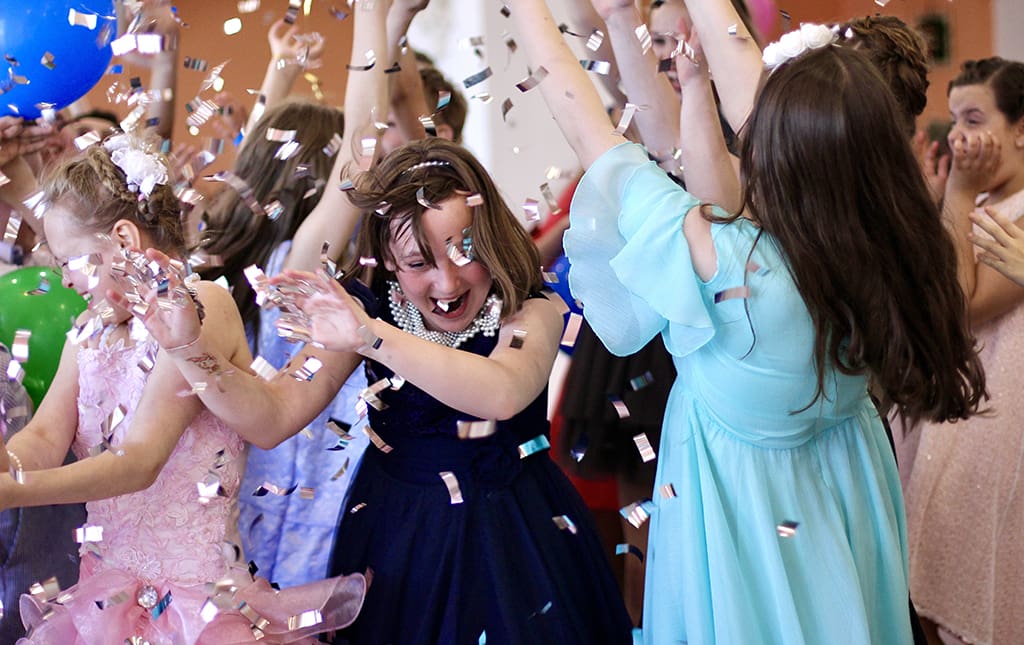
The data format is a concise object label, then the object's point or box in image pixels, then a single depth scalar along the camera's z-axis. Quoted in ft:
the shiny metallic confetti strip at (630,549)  5.56
